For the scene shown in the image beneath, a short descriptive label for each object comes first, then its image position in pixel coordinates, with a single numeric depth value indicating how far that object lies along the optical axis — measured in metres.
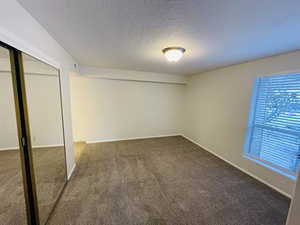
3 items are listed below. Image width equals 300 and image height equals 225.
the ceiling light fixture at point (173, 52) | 1.87
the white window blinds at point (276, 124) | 1.92
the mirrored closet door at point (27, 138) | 1.11
